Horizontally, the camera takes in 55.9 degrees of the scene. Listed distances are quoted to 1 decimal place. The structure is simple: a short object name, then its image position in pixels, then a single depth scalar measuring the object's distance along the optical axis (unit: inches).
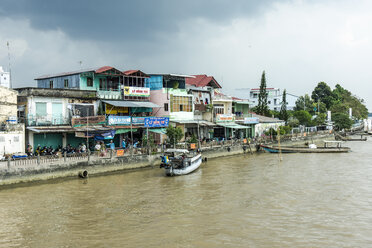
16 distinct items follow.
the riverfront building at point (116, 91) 1307.8
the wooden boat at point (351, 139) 2672.2
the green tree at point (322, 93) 3753.0
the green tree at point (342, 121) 3129.9
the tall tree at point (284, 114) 2544.3
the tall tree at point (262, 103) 2442.4
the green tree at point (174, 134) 1355.8
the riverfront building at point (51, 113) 1112.8
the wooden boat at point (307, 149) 1745.8
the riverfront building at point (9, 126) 1004.6
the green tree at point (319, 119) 2807.6
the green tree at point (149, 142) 1277.1
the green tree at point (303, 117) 2608.3
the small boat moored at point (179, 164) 1064.2
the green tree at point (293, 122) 2464.3
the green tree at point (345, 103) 3499.0
